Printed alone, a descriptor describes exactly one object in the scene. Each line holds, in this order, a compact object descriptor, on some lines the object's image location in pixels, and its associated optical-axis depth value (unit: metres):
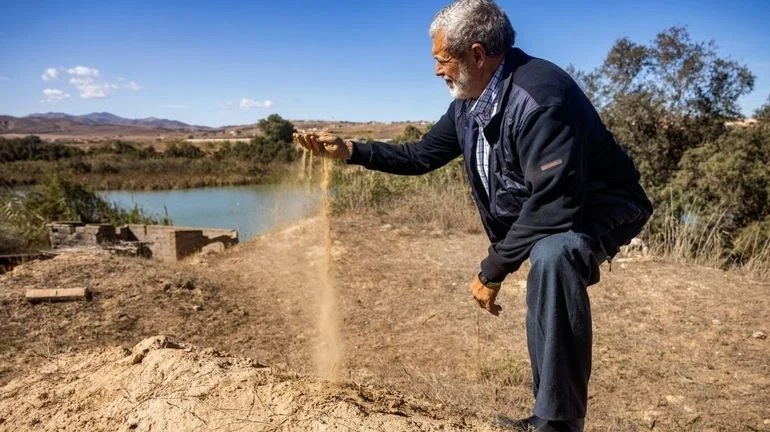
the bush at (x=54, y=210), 9.02
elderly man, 1.79
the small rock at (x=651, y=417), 2.89
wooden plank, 4.57
